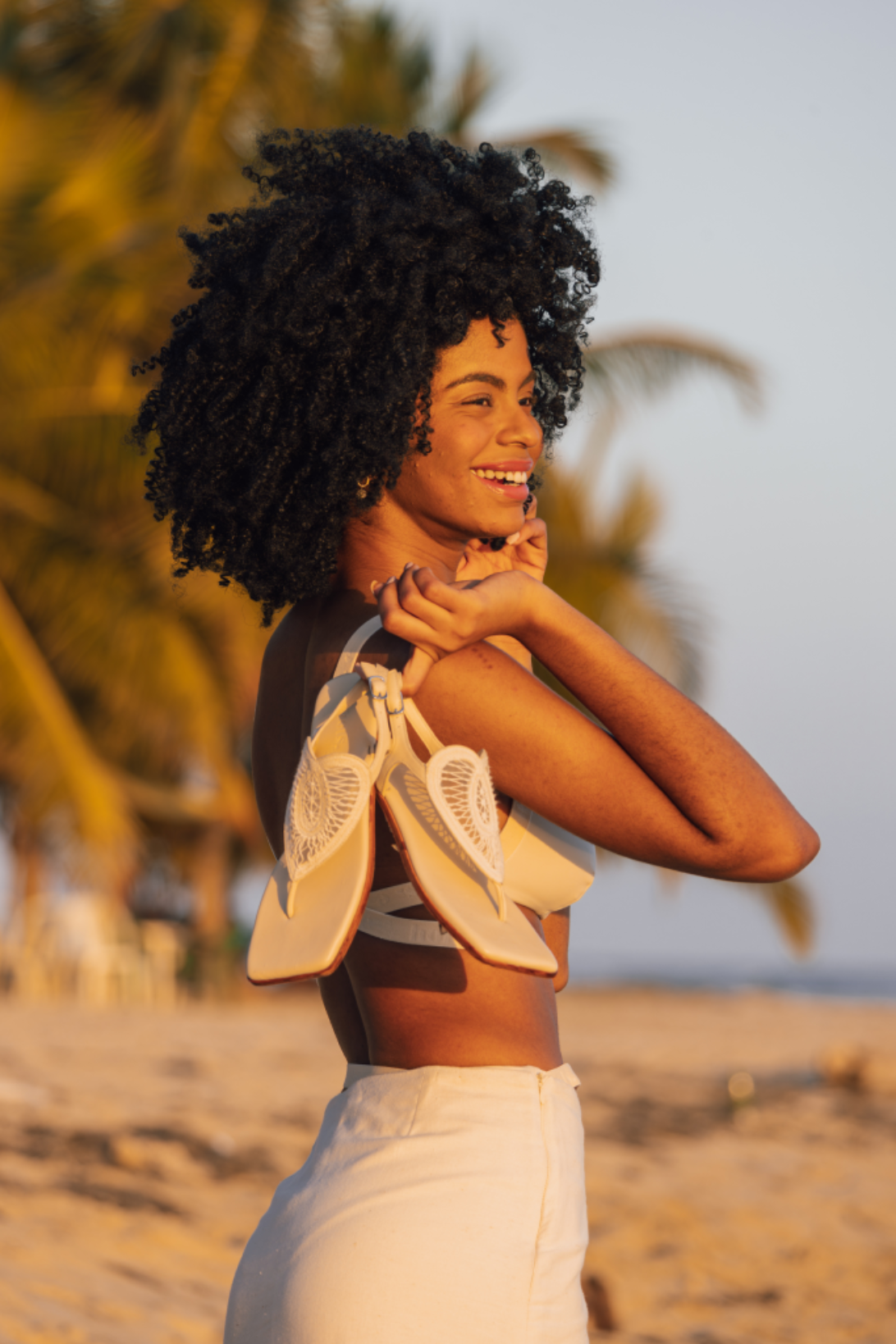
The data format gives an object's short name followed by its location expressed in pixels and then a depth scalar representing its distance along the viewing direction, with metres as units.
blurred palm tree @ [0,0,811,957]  13.06
